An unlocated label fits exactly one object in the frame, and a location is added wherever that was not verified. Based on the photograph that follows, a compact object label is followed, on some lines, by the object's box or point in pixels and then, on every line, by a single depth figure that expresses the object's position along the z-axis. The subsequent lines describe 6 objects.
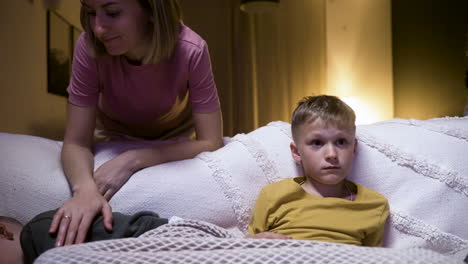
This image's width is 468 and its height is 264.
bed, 1.17
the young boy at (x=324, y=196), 1.12
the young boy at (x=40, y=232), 0.94
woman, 1.19
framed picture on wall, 2.39
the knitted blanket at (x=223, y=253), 0.65
